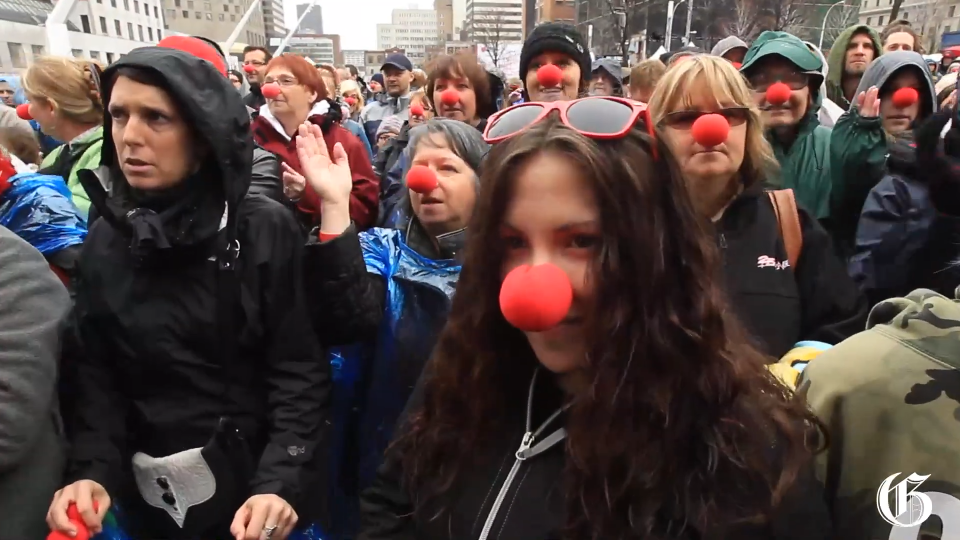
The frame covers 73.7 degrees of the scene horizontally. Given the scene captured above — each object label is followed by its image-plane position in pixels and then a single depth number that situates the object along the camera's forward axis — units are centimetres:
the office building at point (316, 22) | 10394
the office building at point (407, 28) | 12588
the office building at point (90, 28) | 2617
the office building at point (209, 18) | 5666
